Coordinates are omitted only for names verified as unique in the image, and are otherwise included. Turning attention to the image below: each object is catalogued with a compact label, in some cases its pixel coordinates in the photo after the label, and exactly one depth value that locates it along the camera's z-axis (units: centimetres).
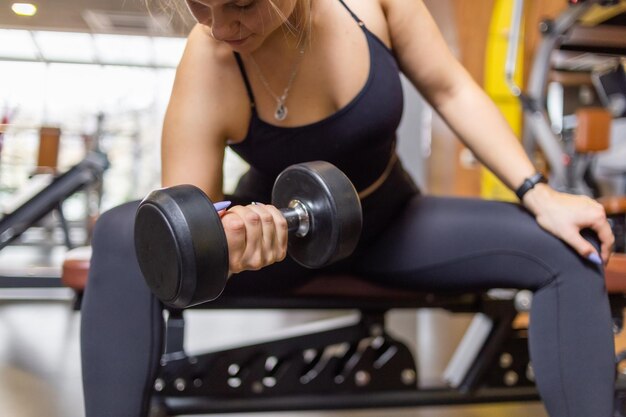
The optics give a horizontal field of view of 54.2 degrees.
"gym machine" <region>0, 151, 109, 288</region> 236
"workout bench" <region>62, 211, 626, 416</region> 101
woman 69
